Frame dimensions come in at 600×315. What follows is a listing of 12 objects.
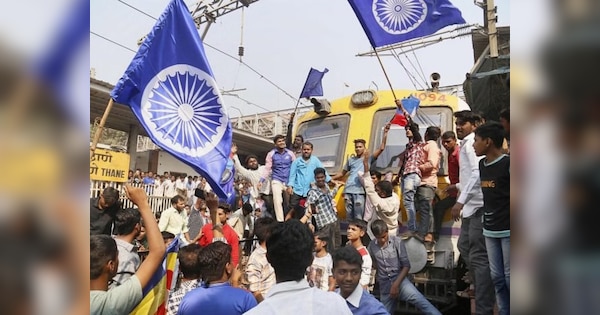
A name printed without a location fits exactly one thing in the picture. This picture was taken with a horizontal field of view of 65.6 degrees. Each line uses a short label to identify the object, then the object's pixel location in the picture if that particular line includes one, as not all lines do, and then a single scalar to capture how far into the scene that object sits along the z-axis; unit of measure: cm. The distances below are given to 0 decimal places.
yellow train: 590
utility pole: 645
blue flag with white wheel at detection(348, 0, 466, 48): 456
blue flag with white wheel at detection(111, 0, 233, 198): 351
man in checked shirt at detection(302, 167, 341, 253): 536
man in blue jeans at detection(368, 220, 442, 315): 421
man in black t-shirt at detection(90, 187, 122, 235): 405
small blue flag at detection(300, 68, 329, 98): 754
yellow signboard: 674
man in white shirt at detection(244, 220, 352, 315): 176
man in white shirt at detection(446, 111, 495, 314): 351
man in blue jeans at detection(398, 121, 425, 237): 506
